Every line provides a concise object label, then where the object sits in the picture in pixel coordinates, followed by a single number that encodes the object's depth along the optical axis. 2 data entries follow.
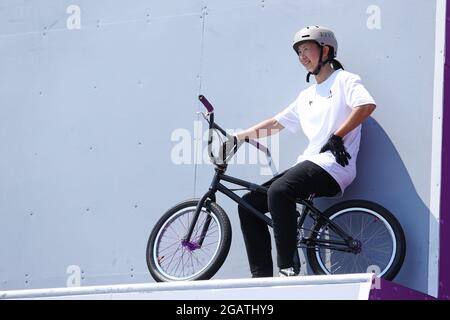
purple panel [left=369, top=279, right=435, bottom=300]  9.31
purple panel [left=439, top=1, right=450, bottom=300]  11.68
